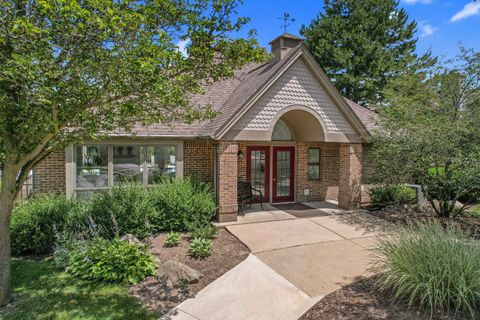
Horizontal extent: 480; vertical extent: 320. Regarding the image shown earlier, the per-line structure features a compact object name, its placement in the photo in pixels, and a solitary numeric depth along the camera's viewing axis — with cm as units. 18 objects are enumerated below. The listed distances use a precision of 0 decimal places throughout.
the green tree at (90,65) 358
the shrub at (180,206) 824
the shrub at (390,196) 1155
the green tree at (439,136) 854
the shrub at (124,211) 749
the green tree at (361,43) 2553
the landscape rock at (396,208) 1114
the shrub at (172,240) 711
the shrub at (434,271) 385
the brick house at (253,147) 909
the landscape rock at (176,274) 532
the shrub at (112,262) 543
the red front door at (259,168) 1191
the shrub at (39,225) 670
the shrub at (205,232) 724
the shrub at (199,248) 636
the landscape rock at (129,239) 654
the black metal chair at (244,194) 1039
